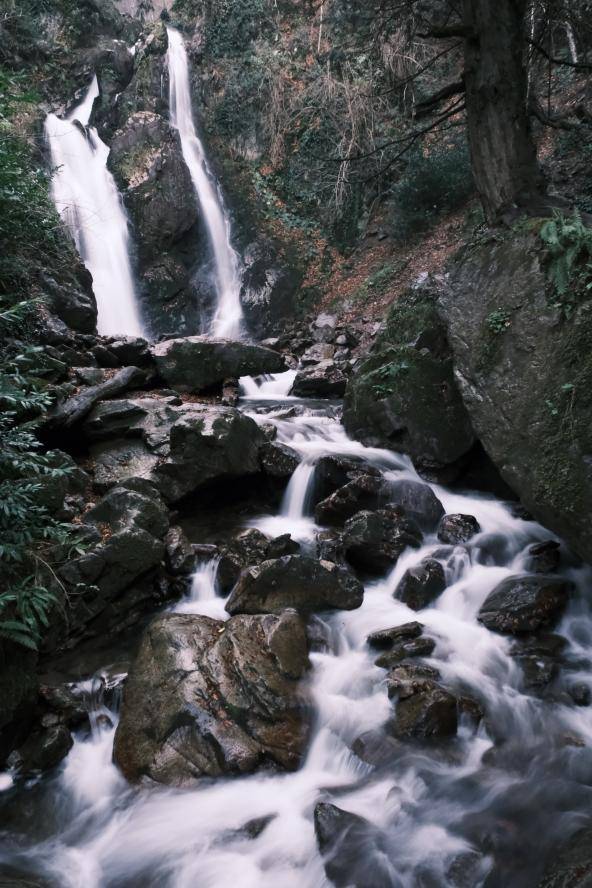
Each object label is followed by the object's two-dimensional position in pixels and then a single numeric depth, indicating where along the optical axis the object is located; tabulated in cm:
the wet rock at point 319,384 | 1153
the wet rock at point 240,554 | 595
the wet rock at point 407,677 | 439
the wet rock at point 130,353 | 1051
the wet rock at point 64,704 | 441
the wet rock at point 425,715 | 417
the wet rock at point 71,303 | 1138
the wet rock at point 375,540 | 622
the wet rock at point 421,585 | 574
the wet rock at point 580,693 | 443
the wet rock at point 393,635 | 508
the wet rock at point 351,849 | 331
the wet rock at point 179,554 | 614
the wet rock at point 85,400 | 750
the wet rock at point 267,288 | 1675
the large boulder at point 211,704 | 398
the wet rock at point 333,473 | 778
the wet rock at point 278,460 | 799
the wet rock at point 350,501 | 716
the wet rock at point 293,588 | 529
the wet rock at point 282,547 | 622
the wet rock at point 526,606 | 515
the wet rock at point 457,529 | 668
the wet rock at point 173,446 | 730
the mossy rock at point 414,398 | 791
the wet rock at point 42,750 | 408
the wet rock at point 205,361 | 1038
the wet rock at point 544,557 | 586
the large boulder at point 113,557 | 518
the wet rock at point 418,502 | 699
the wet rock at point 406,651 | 487
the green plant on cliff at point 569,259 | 504
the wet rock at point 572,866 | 273
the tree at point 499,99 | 648
